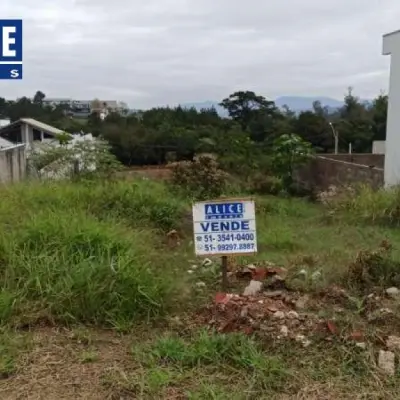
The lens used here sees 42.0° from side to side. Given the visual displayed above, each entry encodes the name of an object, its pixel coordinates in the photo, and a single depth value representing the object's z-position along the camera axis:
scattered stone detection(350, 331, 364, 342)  2.96
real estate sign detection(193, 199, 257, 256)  3.84
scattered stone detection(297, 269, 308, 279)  4.05
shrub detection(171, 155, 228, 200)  10.57
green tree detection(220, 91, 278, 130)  35.19
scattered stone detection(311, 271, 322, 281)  3.96
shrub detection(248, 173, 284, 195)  14.39
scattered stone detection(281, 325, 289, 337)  3.01
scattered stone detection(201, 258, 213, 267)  4.80
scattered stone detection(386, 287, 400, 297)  3.64
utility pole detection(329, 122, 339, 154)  26.19
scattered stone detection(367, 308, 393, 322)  3.21
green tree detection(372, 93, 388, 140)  30.96
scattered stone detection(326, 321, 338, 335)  3.04
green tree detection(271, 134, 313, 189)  13.92
